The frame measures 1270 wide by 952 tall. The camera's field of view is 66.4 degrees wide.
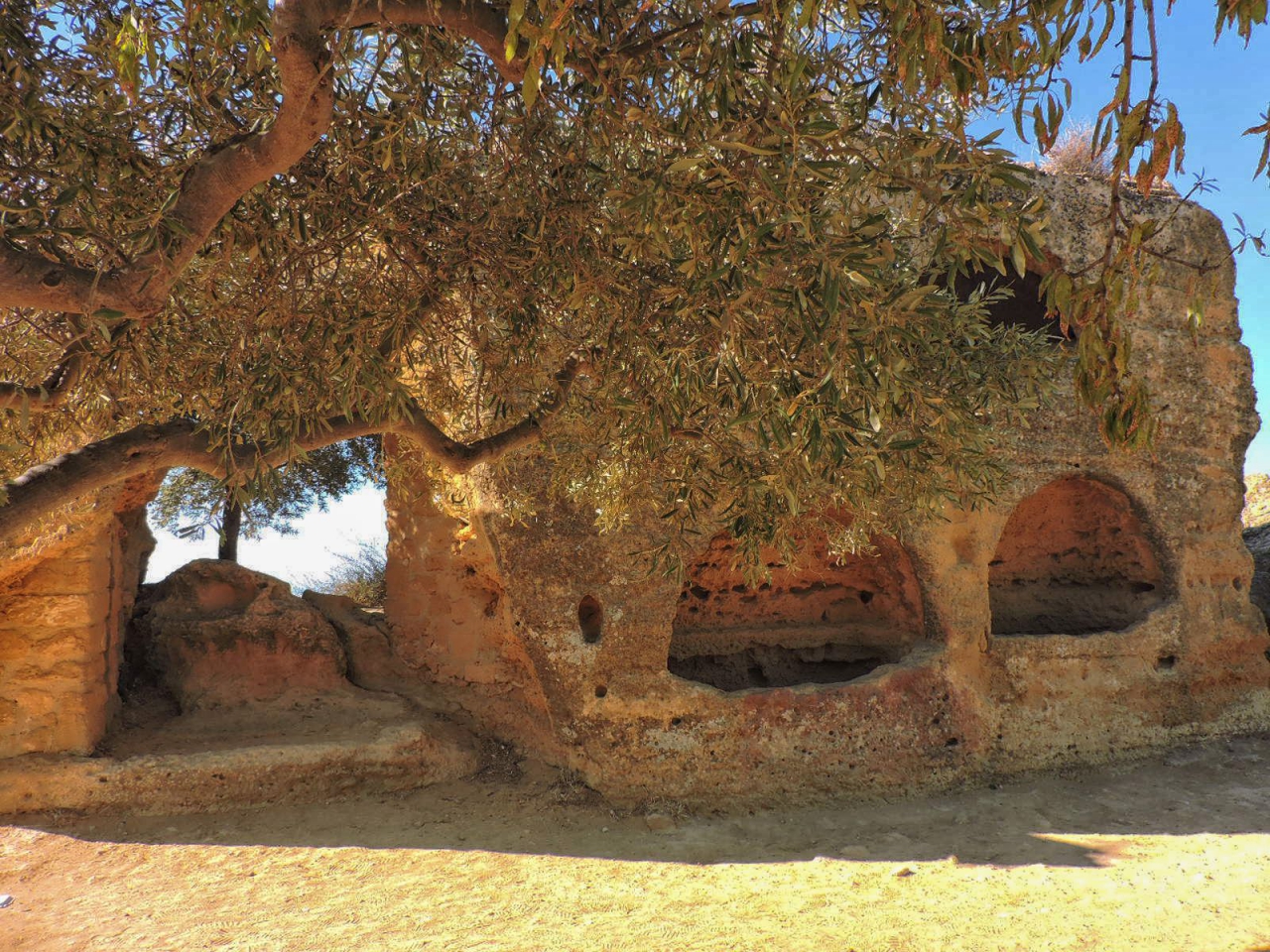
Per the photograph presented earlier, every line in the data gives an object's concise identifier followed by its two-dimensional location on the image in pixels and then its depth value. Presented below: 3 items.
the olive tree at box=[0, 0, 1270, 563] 3.13
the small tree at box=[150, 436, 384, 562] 14.04
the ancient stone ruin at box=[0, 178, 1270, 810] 8.86
